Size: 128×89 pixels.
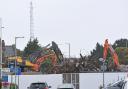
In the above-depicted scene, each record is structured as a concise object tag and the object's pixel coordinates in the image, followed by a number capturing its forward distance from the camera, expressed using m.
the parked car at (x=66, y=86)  49.70
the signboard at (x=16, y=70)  55.34
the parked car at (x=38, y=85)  46.48
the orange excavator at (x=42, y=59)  77.29
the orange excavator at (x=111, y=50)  70.00
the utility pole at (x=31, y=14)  112.94
